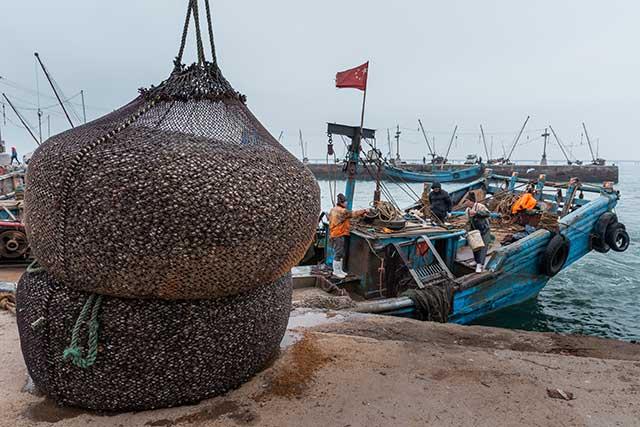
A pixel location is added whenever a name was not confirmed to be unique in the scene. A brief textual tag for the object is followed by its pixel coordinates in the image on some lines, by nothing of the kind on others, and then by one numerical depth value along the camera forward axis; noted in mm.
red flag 7492
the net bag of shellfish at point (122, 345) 2102
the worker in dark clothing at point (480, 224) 7133
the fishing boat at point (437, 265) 6178
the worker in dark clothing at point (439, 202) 9086
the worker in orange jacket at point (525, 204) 9930
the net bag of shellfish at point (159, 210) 1924
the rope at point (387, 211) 6805
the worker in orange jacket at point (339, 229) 6605
